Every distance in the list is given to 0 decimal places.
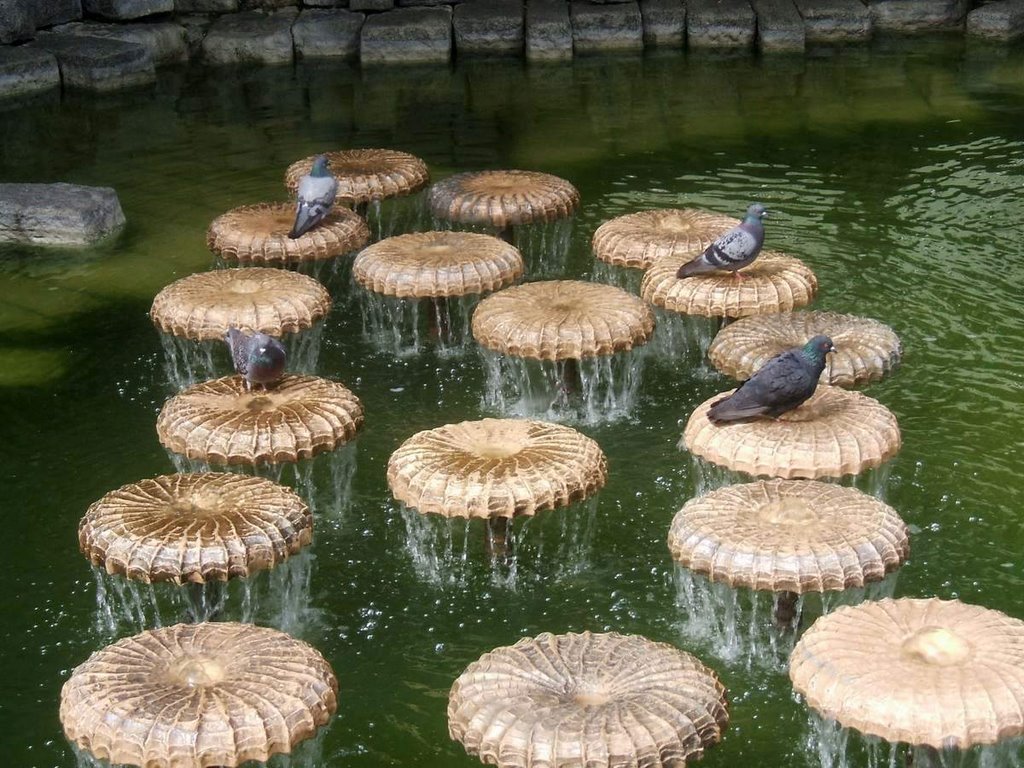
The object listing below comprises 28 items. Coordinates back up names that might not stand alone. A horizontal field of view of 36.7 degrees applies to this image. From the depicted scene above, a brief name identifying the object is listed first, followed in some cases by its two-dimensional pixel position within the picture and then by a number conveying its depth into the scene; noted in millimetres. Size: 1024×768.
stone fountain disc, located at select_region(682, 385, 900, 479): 6914
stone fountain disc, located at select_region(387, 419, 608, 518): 6723
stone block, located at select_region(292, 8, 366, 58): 15609
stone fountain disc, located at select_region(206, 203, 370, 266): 9703
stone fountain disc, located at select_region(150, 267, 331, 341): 8609
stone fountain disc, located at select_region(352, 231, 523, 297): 9078
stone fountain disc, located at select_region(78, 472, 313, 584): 6340
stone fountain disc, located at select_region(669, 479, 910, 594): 6102
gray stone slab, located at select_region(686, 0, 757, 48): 15281
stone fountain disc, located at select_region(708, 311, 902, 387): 8047
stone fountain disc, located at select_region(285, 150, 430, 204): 10555
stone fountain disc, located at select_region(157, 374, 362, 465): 7301
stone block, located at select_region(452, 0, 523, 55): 15438
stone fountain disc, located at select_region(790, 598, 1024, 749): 5086
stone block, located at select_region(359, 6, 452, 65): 15359
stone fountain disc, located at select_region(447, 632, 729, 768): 5090
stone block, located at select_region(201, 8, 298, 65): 15609
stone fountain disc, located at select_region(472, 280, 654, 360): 8180
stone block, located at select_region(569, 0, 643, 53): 15508
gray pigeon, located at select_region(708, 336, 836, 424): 7066
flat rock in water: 11203
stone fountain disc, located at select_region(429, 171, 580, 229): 10109
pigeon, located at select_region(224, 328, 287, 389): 7629
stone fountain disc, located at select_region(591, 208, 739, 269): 9384
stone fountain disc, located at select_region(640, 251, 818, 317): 8633
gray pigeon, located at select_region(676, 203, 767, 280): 8578
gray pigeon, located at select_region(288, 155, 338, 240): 9719
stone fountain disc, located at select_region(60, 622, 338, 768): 5211
